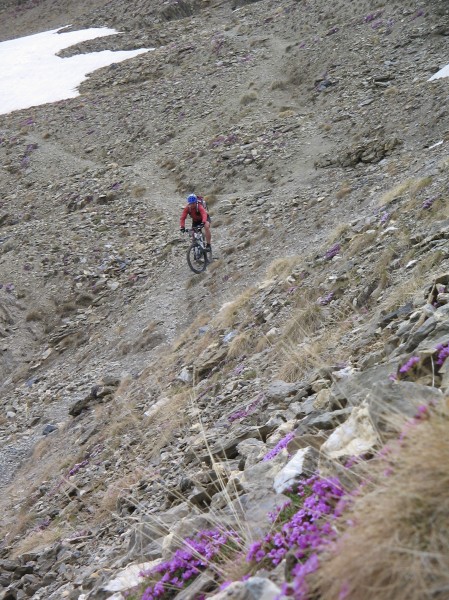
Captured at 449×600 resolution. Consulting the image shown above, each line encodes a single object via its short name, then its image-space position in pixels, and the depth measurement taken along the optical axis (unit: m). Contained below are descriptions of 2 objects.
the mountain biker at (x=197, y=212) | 20.25
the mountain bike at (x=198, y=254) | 21.50
